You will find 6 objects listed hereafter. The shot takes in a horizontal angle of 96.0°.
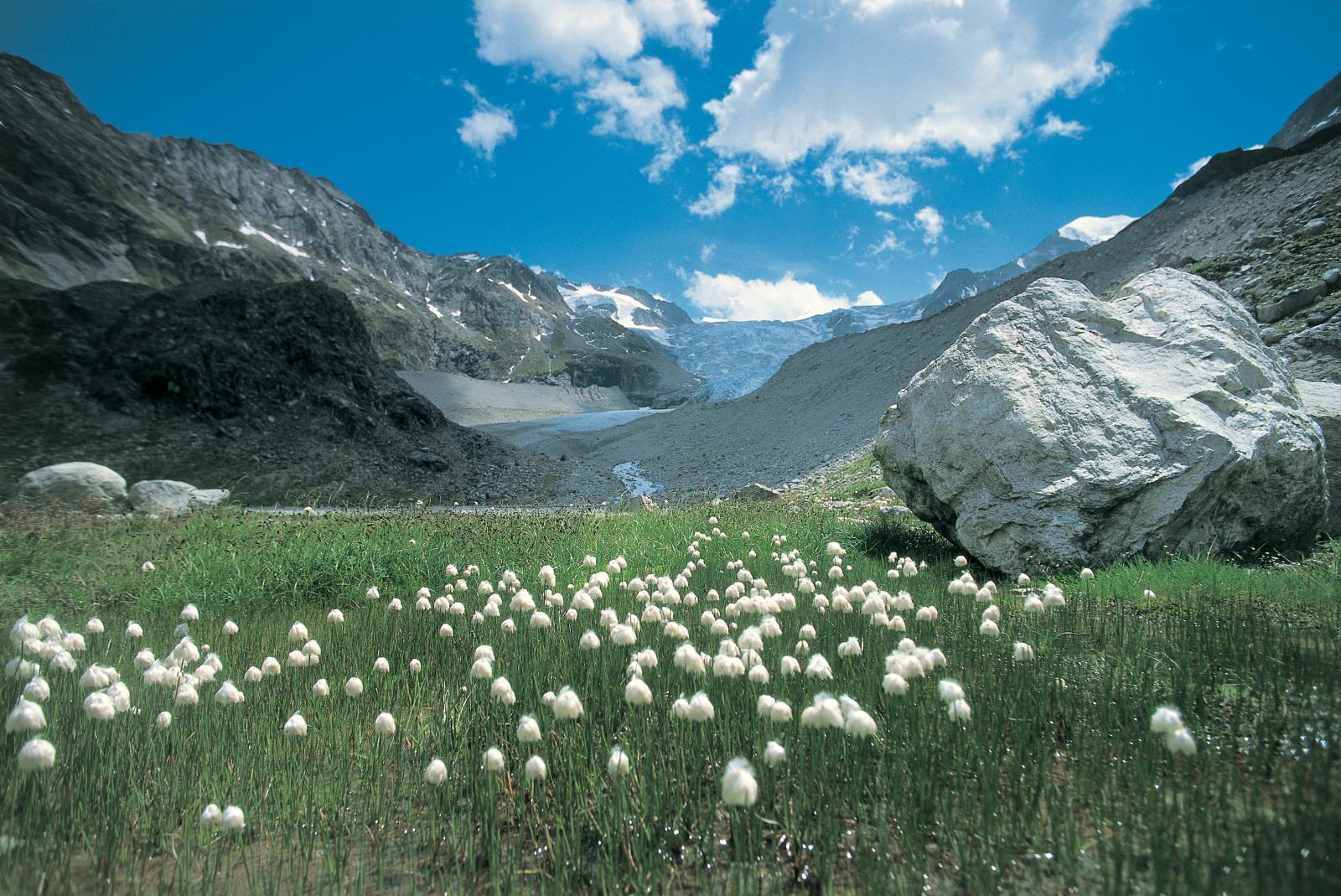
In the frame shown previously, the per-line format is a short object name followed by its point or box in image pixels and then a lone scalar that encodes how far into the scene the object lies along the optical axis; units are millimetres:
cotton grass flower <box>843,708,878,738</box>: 2365
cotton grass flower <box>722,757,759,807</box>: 2010
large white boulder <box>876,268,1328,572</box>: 6469
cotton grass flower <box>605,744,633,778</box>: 2414
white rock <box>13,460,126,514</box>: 13500
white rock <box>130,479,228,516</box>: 13844
